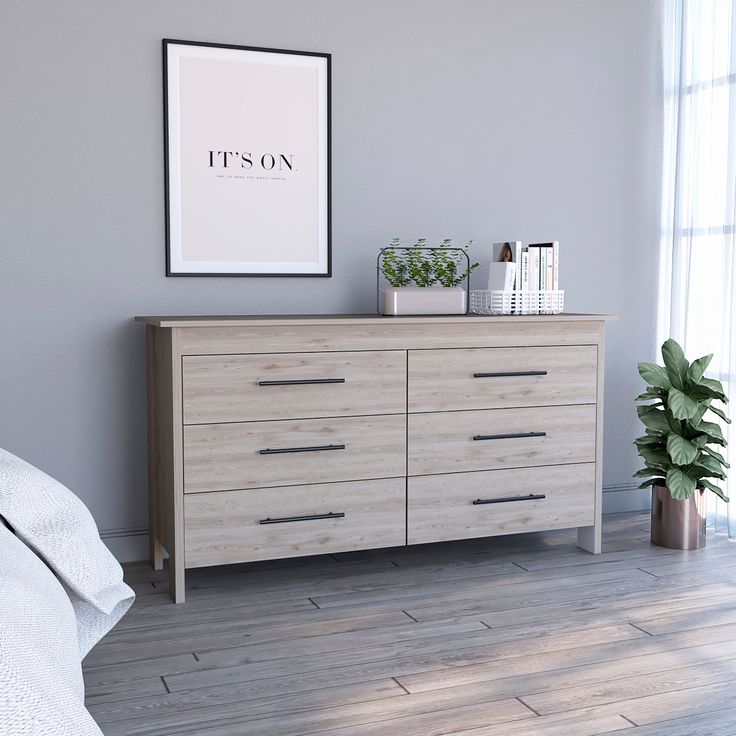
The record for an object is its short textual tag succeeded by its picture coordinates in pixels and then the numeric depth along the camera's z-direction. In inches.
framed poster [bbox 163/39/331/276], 119.6
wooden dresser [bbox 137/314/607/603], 105.0
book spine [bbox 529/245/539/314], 126.3
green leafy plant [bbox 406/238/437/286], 125.9
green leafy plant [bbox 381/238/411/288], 125.5
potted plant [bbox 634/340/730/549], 125.9
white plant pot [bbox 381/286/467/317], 117.8
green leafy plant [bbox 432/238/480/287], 127.0
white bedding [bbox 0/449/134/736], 38.9
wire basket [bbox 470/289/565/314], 125.0
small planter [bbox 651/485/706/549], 127.9
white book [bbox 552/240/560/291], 127.8
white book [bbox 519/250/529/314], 126.3
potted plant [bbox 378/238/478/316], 118.5
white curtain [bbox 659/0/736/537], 134.0
